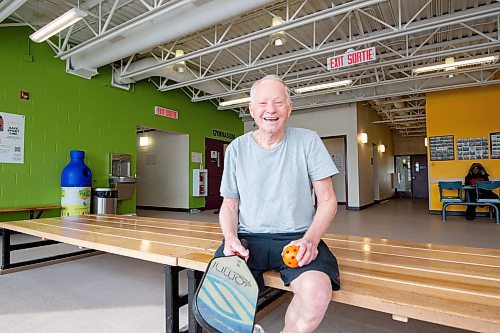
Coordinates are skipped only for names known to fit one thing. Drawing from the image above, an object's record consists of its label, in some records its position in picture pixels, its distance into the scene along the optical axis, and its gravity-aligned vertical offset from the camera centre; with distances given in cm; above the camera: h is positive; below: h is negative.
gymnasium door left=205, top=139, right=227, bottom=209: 871 +22
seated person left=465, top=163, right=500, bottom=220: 601 -14
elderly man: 118 -5
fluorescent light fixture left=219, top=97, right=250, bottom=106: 739 +187
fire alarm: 479 +131
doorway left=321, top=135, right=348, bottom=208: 1022 +50
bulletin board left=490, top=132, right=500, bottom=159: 643 +63
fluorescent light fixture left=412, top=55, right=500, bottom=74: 498 +187
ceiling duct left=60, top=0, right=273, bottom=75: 365 +202
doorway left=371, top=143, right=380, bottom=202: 1080 -3
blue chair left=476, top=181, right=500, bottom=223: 550 -41
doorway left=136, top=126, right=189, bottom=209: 817 +19
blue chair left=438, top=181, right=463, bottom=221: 594 -43
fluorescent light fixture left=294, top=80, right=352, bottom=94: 613 +187
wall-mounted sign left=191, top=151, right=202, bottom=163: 818 +51
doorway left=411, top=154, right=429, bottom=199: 1397 -9
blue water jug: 501 -20
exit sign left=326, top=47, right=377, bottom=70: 453 +182
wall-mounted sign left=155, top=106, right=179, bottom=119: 713 +154
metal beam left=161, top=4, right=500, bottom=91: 374 +197
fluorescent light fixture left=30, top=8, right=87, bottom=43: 353 +190
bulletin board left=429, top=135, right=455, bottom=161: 695 +61
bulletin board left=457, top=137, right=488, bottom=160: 658 +56
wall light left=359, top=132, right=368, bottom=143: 858 +108
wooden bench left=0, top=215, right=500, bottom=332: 86 -38
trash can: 536 -44
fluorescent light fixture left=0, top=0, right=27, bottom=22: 355 +206
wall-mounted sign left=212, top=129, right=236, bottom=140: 901 +127
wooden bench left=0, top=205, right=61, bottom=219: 444 -50
